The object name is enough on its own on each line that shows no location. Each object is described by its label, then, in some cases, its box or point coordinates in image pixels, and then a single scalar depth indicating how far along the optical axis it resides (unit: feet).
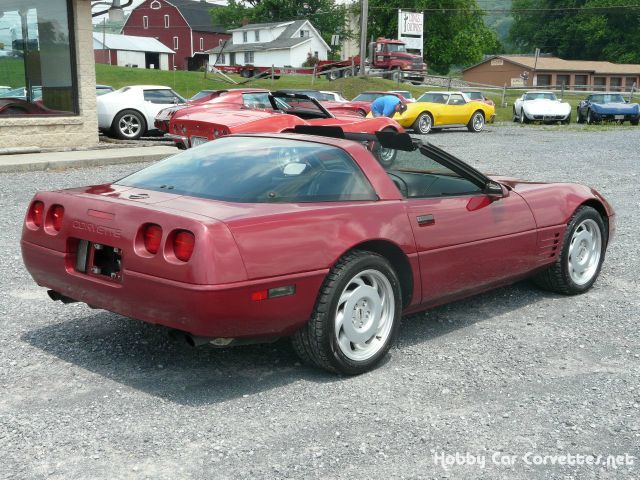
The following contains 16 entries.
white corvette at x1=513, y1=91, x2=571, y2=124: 92.12
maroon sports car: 11.68
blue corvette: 92.89
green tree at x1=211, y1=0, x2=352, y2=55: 283.18
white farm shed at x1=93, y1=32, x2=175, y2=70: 250.98
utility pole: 121.29
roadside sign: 181.57
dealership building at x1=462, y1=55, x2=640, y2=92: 224.53
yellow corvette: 74.84
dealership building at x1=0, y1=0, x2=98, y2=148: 47.98
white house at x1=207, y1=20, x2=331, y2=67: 248.52
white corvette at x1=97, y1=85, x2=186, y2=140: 55.83
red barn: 279.90
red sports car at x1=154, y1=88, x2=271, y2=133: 53.72
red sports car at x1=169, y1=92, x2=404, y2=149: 38.68
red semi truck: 159.84
